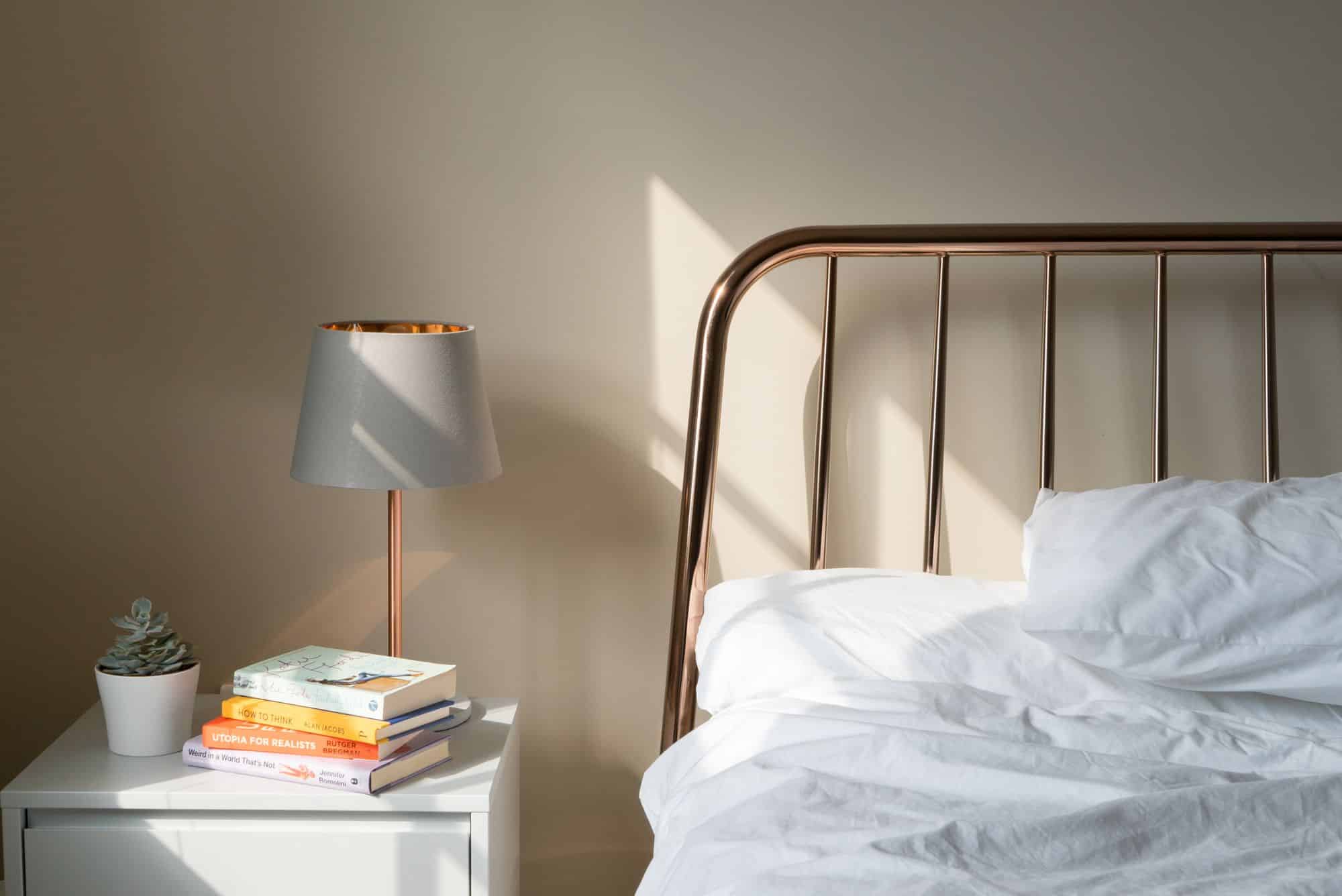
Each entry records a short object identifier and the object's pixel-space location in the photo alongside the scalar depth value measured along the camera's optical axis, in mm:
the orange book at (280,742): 1295
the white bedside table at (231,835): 1269
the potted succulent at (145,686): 1342
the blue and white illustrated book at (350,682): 1293
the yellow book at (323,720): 1286
